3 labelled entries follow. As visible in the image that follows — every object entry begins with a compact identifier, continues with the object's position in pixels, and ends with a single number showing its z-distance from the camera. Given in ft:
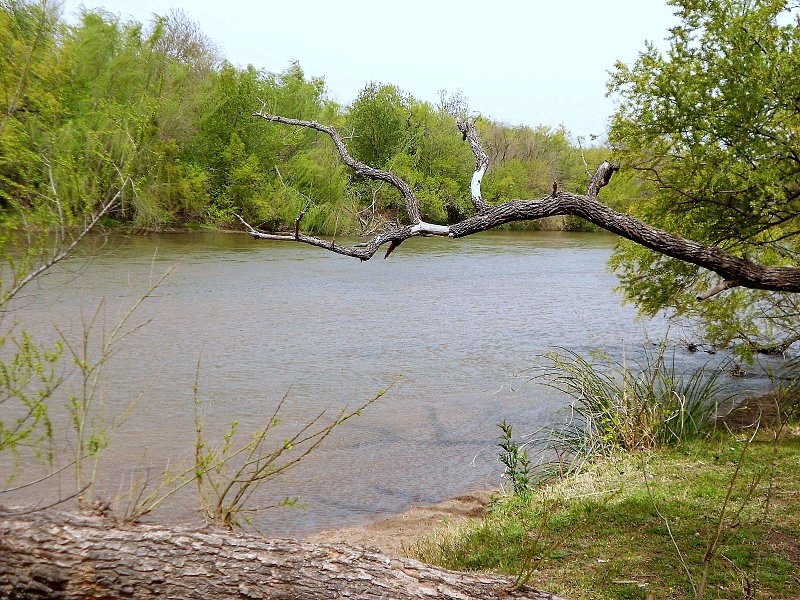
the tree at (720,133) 25.48
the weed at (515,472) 19.49
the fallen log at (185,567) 9.12
